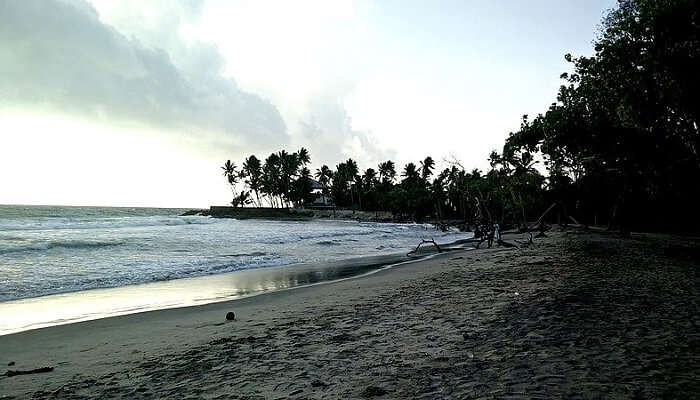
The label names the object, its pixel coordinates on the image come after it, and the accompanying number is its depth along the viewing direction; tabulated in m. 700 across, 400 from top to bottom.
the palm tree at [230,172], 110.75
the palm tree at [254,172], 104.31
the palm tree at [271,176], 100.75
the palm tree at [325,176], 108.50
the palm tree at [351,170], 100.81
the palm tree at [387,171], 106.50
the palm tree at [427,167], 93.12
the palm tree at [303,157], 101.50
